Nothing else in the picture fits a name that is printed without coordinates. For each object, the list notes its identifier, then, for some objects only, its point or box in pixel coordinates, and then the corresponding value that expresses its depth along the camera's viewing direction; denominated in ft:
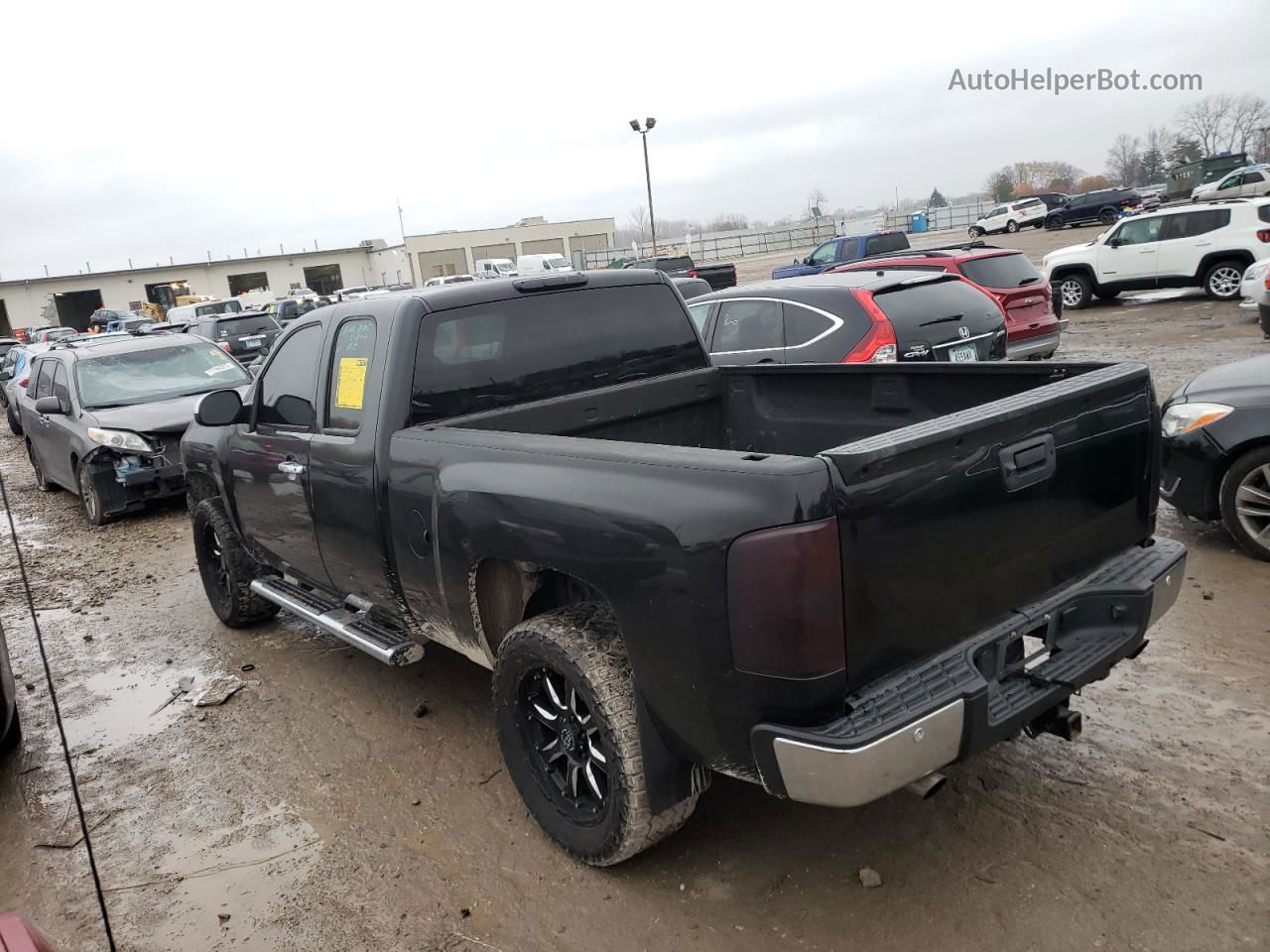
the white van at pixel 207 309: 106.52
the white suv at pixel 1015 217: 158.40
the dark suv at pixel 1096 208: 139.54
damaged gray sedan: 30.50
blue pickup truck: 72.74
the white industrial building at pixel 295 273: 229.04
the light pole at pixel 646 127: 114.32
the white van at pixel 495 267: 147.95
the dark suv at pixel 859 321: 26.27
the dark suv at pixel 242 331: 64.03
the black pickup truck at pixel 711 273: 86.07
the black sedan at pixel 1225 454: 17.33
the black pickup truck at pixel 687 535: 8.29
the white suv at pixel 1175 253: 54.80
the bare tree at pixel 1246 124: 308.19
